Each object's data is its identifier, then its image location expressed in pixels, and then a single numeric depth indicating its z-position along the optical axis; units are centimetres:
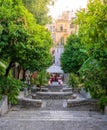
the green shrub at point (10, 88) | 1239
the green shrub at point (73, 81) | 2176
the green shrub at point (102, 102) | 1175
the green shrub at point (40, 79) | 2341
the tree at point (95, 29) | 762
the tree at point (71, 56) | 2515
